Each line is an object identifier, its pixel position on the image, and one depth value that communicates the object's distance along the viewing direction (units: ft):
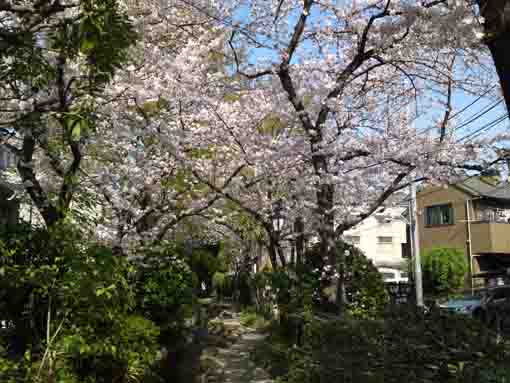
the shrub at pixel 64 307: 18.75
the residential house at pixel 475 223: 92.27
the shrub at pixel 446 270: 91.25
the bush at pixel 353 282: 31.07
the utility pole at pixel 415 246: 50.57
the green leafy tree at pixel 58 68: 12.48
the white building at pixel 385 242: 147.54
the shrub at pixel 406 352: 15.14
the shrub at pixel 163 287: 27.99
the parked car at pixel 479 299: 55.74
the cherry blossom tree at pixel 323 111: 27.91
